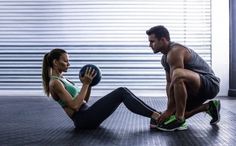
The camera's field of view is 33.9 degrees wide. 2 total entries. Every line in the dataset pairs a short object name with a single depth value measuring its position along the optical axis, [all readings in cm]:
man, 316
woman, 316
